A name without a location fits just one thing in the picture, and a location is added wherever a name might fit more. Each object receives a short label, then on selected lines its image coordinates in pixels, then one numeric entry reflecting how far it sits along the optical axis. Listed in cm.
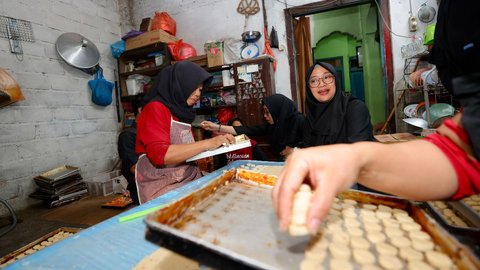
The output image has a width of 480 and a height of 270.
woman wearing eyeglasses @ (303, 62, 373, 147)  215
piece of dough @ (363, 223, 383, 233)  82
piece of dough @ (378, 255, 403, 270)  65
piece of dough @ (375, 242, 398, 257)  71
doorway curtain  432
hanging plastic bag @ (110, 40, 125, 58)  479
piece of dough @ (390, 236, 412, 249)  73
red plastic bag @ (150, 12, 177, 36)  462
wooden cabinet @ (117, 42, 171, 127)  463
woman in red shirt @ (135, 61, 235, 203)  171
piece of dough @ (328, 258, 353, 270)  64
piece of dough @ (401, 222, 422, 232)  79
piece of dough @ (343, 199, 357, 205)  101
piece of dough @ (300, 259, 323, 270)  62
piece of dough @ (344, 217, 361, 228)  85
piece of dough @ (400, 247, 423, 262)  67
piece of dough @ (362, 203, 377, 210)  96
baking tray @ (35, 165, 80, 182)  368
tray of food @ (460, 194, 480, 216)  132
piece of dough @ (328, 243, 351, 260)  69
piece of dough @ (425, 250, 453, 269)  60
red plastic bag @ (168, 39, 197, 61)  453
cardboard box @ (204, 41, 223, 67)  421
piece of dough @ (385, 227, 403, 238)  78
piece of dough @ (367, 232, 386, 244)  77
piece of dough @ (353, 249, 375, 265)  67
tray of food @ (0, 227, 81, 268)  189
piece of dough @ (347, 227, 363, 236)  81
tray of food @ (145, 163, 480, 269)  56
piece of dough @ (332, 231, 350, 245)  76
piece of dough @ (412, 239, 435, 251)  70
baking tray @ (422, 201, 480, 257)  86
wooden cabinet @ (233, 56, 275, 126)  399
